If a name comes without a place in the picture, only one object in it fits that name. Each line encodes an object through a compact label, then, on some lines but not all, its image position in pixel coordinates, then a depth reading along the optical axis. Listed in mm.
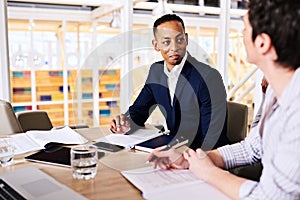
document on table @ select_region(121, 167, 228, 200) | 1001
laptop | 1001
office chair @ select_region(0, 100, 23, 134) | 2094
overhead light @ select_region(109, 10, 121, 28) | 3658
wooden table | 1041
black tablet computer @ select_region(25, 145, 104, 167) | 1348
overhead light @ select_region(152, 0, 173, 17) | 3544
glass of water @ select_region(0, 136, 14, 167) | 1347
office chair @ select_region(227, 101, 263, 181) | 2295
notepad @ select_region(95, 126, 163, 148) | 1611
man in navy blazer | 1820
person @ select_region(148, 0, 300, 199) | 810
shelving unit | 2932
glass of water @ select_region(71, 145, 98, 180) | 1178
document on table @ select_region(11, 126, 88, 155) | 1577
